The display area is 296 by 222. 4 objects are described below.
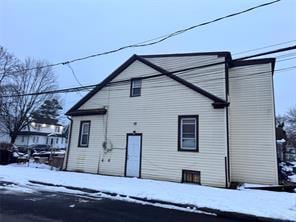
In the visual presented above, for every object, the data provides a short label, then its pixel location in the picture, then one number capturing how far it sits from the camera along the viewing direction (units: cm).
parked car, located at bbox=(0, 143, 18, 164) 1759
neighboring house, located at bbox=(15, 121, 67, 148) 4981
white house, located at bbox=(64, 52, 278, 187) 1167
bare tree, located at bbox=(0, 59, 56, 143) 2948
